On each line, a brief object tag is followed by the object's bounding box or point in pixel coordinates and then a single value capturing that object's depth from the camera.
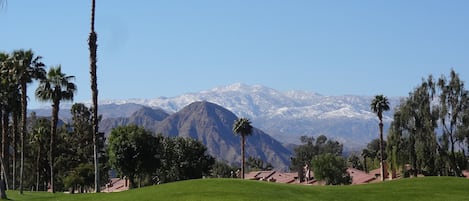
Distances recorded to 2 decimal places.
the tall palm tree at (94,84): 56.38
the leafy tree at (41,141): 103.56
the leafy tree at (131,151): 93.44
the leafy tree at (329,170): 123.88
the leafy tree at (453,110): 92.19
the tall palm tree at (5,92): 67.69
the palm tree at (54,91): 73.75
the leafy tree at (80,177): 107.50
